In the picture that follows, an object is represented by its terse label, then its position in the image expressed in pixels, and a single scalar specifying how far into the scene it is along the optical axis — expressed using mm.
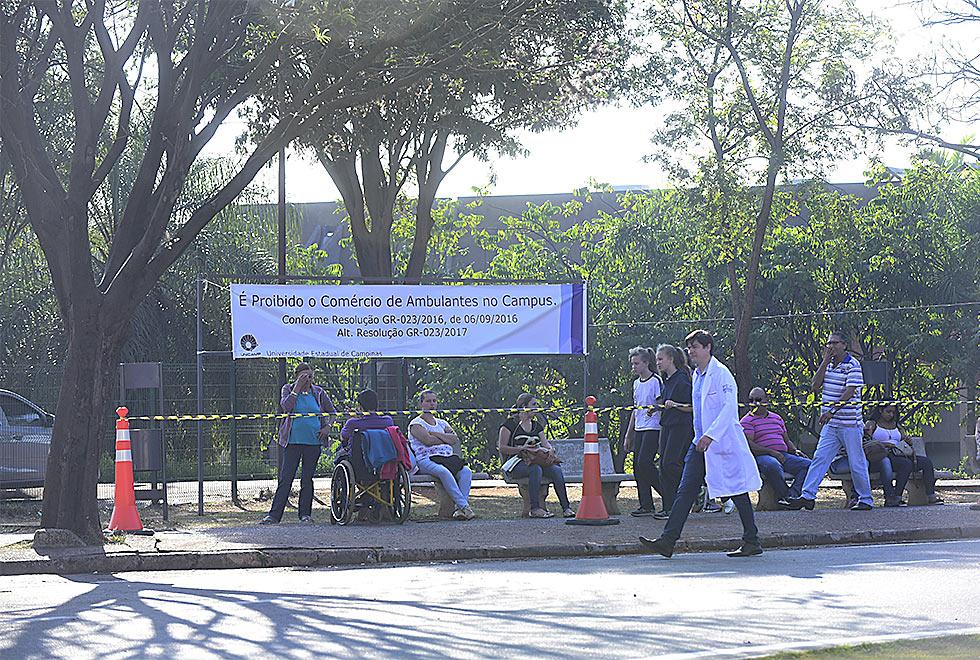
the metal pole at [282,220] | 20688
